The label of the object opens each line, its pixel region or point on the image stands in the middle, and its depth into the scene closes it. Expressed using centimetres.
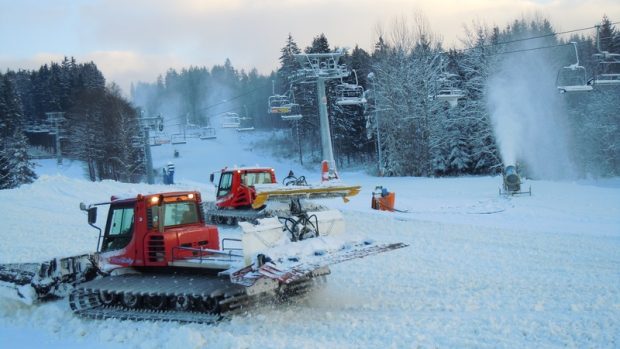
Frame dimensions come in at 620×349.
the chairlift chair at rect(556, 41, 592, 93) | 4268
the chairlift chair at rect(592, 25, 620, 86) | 4129
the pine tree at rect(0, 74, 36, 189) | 5169
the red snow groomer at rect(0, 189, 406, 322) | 870
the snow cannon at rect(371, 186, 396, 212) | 2248
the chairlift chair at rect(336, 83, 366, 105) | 3065
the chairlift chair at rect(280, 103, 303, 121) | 3128
